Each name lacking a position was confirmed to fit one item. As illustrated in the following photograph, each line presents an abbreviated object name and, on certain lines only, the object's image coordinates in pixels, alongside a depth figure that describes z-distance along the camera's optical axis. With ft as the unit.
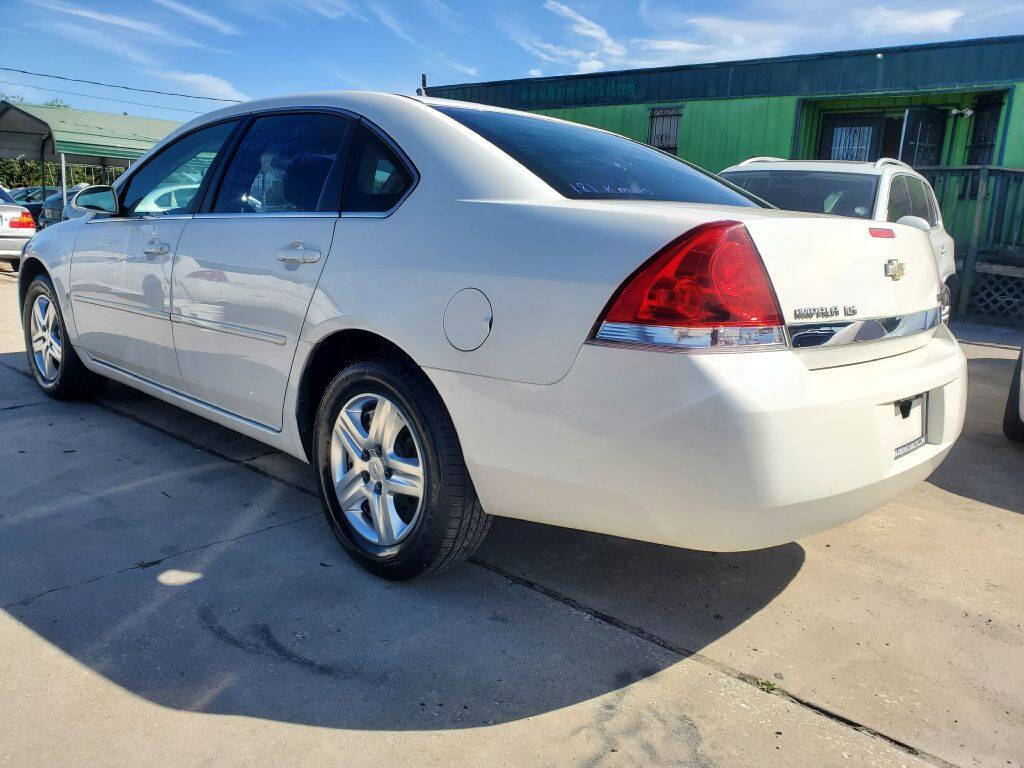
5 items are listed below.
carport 59.00
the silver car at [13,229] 40.14
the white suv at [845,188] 20.17
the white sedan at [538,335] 6.40
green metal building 37.06
